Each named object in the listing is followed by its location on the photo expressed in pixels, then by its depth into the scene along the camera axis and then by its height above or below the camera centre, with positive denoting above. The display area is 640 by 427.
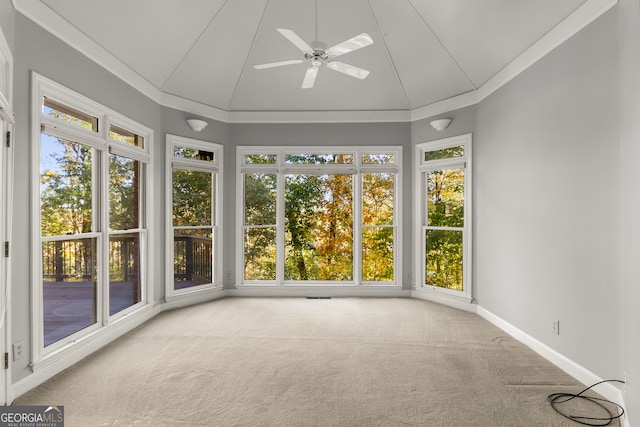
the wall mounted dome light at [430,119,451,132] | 4.97 +1.22
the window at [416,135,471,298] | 4.90 +0.01
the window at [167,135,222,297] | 4.97 +0.00
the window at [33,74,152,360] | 2.95 -0.01
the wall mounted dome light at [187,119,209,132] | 5.00 +1.22
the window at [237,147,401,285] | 5.67 +0.00
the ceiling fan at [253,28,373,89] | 3.06 +1.42
